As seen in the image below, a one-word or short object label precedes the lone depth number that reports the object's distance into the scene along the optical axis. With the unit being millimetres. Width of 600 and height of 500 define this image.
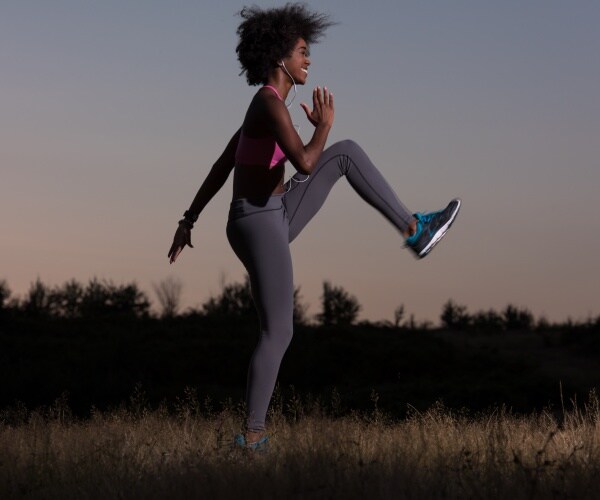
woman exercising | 6176
